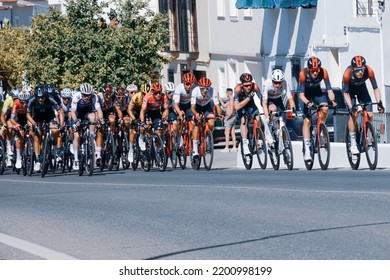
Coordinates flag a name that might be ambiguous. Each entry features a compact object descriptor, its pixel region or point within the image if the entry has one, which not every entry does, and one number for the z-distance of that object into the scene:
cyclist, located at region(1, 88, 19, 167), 30.23
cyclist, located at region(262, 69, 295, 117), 23.78
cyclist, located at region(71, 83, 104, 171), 26.88
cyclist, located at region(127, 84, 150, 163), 28.82
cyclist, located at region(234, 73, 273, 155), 24.52
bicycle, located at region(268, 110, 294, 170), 23.78
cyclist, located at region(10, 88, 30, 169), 29.54
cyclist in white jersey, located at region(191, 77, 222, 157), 26.45
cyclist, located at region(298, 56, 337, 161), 22.33
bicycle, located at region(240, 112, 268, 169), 24.66
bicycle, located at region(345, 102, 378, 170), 21.61
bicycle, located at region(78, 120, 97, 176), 26.44
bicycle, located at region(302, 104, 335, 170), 22.48
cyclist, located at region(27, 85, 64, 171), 27.83
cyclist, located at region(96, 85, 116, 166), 28.86
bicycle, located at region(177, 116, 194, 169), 27.47
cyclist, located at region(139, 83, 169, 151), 27.72
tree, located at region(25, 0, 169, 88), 50.97
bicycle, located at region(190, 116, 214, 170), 26.66
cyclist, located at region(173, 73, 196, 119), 27.47
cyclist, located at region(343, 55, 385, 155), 21.53
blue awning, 43.50
